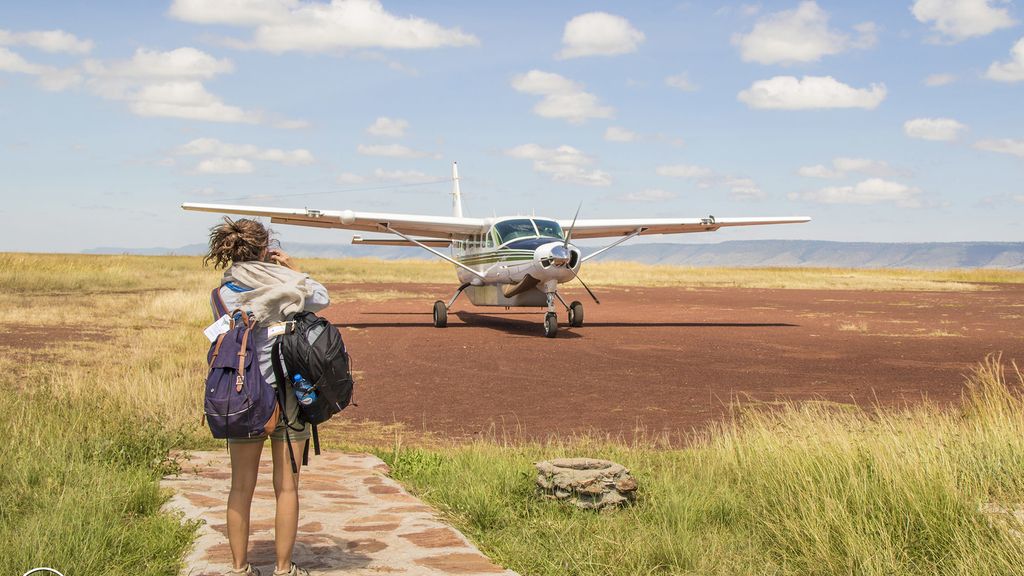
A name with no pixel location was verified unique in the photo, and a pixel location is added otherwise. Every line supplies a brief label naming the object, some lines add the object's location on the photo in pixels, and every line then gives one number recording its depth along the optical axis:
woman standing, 4.25
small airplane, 19.97
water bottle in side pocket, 4.16
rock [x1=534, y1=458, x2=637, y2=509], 6.07
